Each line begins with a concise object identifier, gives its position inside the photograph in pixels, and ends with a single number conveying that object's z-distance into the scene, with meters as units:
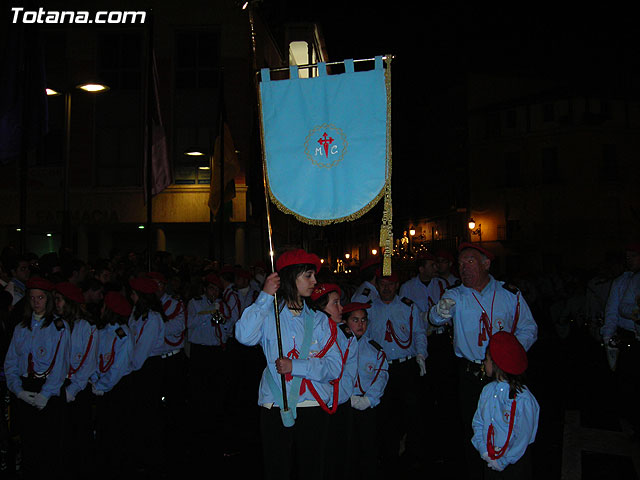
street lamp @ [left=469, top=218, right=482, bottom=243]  47.84
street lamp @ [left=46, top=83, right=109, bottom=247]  13.60
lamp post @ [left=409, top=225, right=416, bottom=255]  47.54
